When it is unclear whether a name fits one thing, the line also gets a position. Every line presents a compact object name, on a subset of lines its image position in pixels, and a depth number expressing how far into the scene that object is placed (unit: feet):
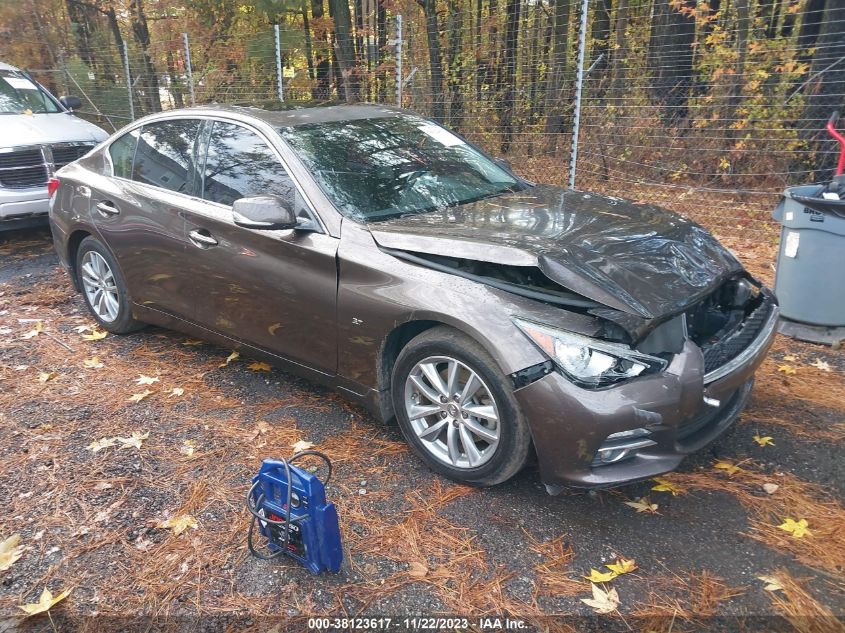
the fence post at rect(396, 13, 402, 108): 27.40
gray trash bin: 15.07
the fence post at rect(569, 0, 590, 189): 22.56
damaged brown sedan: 9.27
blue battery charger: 8.73
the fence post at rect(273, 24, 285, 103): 33.55
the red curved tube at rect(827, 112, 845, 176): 18.26
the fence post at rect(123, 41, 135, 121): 46.72
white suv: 24.06
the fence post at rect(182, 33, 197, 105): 40.81
